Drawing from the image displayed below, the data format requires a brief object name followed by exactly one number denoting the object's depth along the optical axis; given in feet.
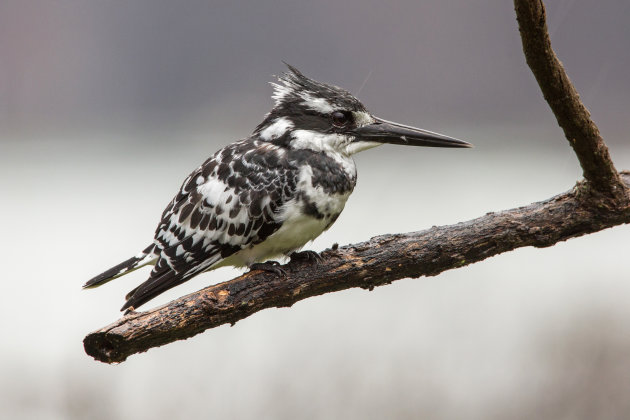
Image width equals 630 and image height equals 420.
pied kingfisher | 20.02
